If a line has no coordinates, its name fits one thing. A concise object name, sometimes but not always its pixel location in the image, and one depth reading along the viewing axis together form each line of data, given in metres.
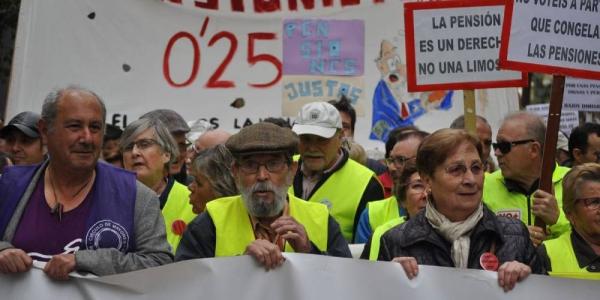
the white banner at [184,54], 17.35
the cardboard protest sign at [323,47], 17.18
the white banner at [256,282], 8.32
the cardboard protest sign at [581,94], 17.00
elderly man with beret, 9.01
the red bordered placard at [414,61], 12.25
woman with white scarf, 8.38
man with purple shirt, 8.48
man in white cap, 12.15
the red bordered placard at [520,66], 10.24
